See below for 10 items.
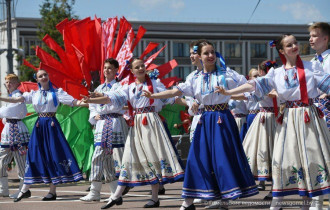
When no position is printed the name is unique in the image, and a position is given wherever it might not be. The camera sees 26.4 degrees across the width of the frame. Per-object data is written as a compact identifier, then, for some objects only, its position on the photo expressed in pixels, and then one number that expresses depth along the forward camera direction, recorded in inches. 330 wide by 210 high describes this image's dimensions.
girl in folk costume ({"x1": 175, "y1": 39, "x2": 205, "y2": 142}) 344.2
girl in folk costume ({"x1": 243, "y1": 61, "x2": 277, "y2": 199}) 379.2
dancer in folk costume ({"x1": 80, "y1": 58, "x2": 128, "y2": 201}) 370.6
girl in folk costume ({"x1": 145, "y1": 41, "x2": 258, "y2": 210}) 284.7
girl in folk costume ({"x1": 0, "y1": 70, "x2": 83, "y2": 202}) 393.1
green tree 1353.3
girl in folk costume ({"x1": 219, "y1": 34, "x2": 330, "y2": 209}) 259.0
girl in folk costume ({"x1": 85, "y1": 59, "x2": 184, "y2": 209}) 333.7
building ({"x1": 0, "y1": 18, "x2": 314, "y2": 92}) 2450.8
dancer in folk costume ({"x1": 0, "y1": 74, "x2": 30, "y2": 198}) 434.3
